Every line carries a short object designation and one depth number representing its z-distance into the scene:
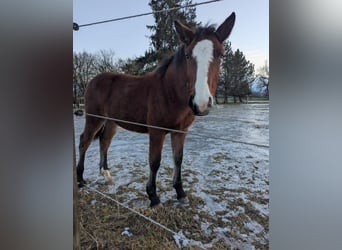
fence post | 1.49
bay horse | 1.30
